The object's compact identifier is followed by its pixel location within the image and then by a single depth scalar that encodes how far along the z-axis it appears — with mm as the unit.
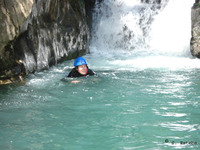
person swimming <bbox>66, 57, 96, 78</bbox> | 8055
